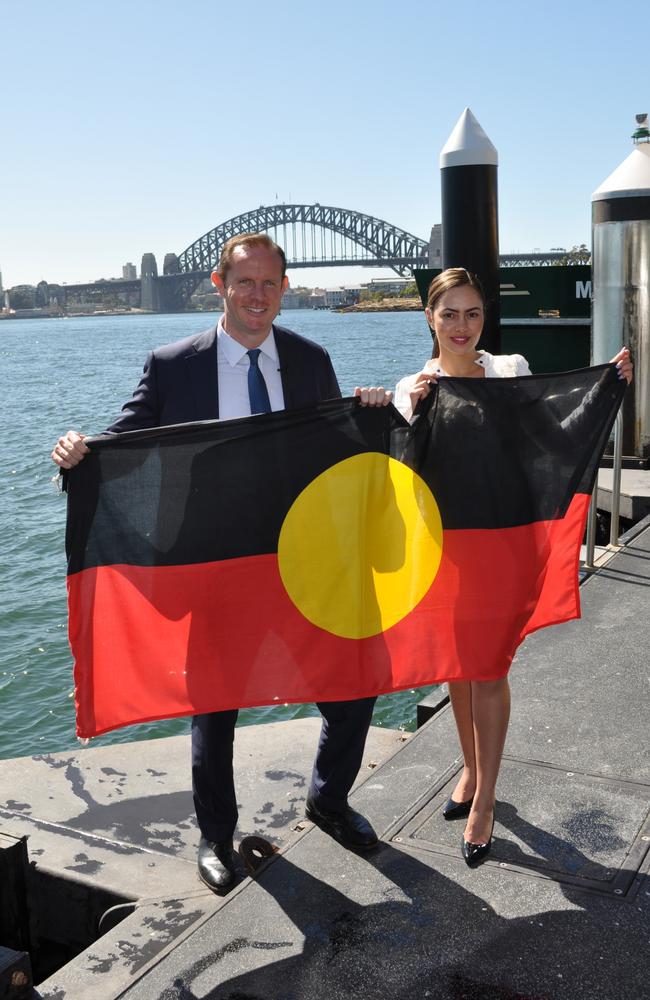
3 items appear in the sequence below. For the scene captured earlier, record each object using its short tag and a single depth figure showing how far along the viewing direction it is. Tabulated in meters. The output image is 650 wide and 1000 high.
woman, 3.23
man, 3.23
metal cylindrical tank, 8.53
